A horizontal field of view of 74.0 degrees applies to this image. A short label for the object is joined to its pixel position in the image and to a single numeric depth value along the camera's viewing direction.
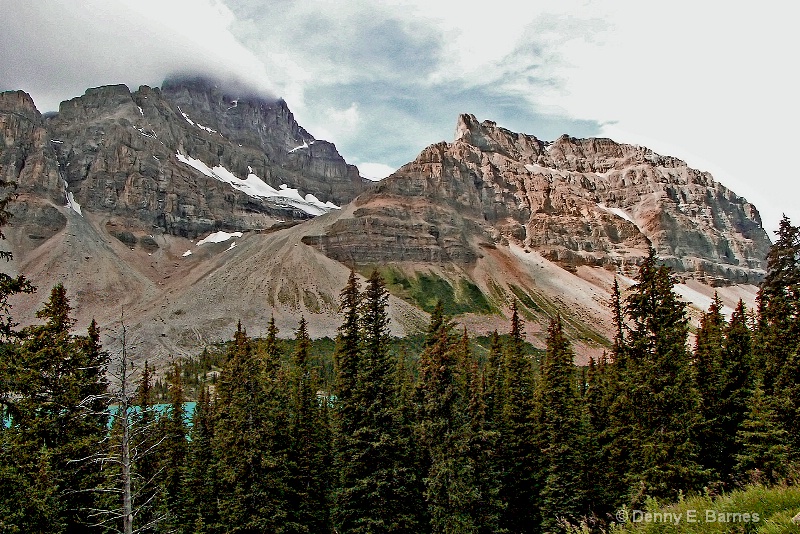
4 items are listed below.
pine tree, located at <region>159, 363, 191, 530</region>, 33.31
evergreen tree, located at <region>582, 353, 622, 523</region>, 30.44
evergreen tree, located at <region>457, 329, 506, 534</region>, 27.53
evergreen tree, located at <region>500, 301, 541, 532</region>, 34.22
